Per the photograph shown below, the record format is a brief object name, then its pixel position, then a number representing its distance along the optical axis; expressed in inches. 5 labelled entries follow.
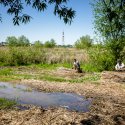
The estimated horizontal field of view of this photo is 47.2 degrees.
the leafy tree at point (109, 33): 567.5
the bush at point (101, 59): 563.9
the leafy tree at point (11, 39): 1946.4
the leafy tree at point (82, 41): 1663.7
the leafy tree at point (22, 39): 2156.7
